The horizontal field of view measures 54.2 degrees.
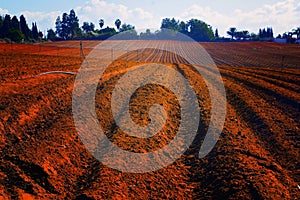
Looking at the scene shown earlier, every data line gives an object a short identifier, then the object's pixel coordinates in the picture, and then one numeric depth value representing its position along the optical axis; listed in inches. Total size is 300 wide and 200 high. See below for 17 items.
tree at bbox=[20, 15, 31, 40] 2837.8
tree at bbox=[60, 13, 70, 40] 4170.8
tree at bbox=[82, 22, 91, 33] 4909.0
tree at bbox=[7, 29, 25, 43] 2223.2
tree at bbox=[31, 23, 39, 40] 3268.5
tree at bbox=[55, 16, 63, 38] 4507.9
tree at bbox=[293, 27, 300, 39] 3780.5
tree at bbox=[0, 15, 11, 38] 2592.0
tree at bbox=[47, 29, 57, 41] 3590.6
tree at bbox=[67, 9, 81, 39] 4075.8
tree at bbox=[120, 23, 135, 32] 5107.3
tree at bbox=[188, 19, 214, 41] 3808.6
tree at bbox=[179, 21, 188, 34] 5278.1
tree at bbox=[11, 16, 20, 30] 2775.8
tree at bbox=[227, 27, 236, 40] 4286.4
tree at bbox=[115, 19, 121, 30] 5182.1
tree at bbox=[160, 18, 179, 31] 5687.0
